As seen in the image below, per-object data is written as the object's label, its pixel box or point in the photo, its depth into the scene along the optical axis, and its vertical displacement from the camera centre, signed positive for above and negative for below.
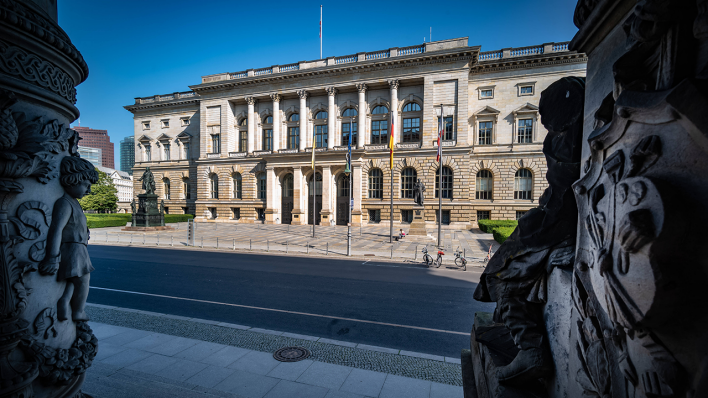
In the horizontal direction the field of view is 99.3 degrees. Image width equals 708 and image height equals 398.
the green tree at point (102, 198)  52.69 -0.49
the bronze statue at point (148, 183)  29.54 +1.24
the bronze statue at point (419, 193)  26.89 +0.31
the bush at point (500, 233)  18.62 -2.34
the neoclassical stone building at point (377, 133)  32.91 +7.93
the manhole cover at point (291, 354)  5.23 -2.85
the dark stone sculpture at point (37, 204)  2.24 -0.07
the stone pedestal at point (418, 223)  26.08 -2.35
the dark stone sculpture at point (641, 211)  1.13 -0.06
